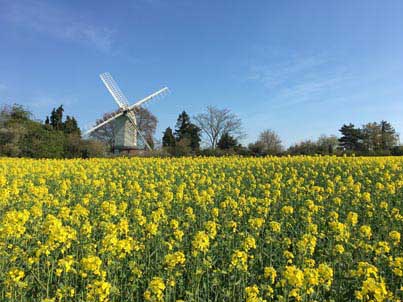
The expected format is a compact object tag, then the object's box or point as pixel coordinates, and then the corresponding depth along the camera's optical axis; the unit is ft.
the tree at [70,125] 185.33
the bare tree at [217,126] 203.92
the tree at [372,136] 161.89
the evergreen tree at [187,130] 195.57
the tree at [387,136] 166.50
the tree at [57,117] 193.36
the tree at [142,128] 196.54
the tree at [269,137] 195.54
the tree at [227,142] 149.83
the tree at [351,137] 174.14
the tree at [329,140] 199.25
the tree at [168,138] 193.80
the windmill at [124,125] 149.59
